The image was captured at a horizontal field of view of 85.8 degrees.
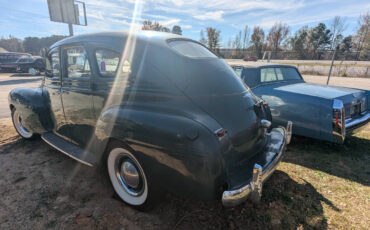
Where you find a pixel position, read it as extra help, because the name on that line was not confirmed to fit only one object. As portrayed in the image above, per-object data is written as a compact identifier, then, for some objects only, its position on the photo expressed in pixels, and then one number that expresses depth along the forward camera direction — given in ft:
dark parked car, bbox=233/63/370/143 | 10.71
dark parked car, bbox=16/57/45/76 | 61.61
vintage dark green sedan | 5.75
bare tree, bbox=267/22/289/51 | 190.60
